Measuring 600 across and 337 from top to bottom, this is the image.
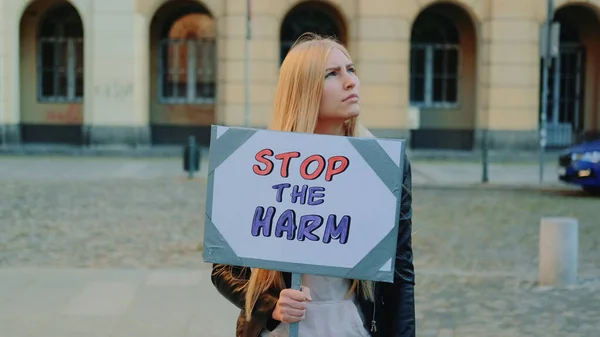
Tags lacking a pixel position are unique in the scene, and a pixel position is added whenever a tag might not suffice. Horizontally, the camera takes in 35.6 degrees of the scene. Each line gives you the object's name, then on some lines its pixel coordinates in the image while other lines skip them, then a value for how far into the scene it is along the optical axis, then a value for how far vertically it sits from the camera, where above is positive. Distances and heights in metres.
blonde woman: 3.11 -0.65
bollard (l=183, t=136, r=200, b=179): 20.00 -1.50
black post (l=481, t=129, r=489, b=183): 19.50 -1.52
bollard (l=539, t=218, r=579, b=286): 8.75 -1.48
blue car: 17.09 -1.32
